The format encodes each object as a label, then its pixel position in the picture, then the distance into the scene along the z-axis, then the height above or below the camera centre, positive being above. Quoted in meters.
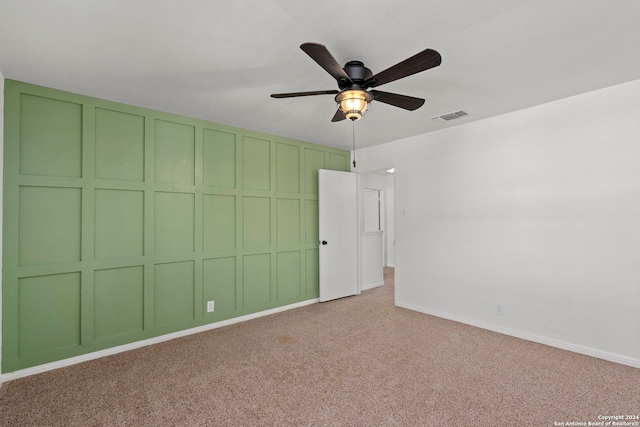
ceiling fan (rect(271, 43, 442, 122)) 1.73 +0.88
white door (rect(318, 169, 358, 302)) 4.77 -0.27
